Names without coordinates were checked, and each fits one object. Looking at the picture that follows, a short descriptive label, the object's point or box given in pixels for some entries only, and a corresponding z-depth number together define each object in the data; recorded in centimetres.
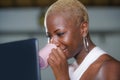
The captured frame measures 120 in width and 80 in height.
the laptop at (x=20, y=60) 153
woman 180
